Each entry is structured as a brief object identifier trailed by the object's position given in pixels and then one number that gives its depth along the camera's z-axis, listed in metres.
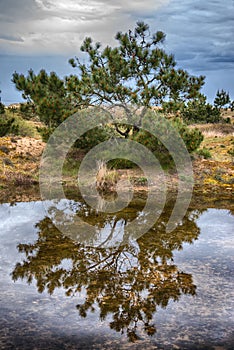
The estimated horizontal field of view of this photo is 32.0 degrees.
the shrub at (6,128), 21.91
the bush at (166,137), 16.09
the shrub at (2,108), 27.89
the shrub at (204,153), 18.72
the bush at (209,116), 38.25
